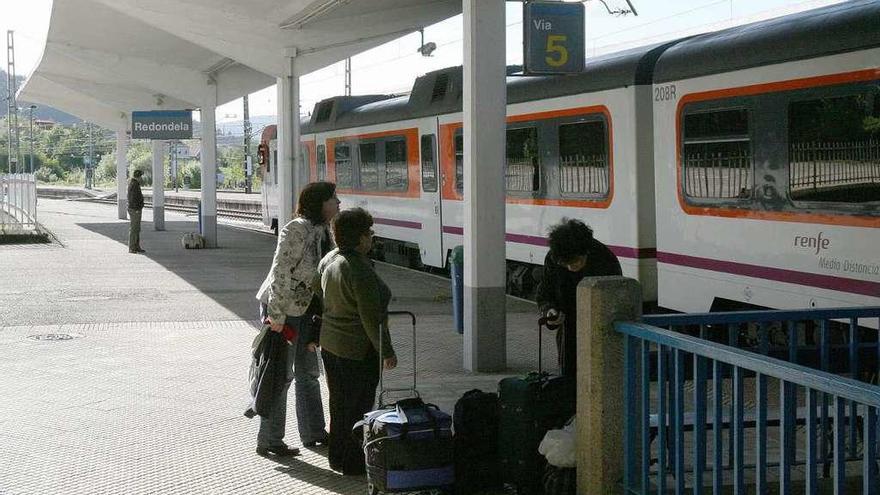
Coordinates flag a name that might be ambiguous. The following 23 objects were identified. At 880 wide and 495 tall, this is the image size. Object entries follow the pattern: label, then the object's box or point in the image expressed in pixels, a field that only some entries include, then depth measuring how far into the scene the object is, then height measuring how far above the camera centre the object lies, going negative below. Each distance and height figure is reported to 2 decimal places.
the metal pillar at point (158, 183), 34.44 +0.13
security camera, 26.38 +2.93
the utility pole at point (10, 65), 65.25 +6.83
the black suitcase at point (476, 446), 6.48 -1.39
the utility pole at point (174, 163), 84.04 +1.72
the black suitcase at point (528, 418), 6.30 -1.23
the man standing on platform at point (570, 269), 6.65 -0.50
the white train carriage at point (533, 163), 12.41 +0.22
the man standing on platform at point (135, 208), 24.61 -0.39
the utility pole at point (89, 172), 97.38 +1.40
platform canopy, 18.86 +2.60
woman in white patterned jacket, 7.47 -0.66
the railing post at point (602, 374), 5.21 -0.84
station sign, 31.84 +1.65
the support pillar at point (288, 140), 19.67 +0.72
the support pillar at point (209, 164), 27.56 +0.51
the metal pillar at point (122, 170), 41.91 +0.63
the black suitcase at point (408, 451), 6.22 -1.36
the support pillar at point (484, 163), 10.20 +0.14
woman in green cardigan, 6.82 -0.81
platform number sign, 10.96 +1.27
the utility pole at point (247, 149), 66.99 +2.06
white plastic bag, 5.83 -1.28
